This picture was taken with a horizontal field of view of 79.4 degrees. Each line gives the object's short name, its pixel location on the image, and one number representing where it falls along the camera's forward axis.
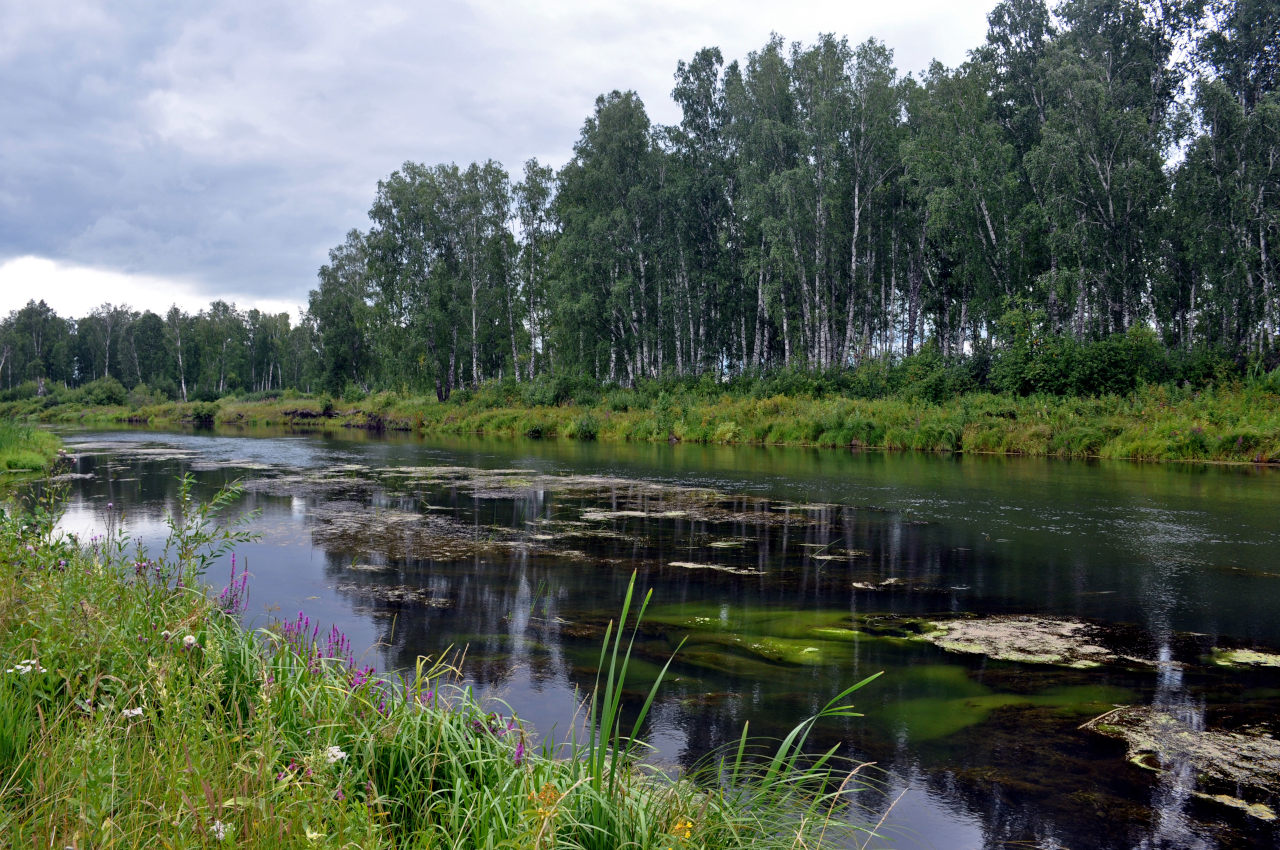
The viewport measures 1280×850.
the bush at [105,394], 68.94
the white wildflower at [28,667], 2.91
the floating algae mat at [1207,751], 3.74
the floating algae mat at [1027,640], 5.72
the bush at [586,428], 34.00
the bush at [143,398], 67.31
